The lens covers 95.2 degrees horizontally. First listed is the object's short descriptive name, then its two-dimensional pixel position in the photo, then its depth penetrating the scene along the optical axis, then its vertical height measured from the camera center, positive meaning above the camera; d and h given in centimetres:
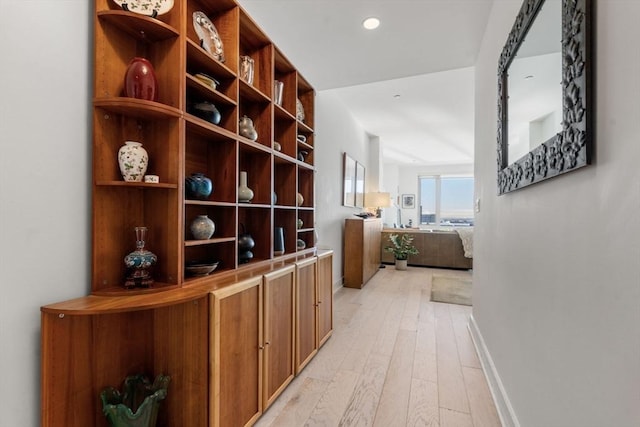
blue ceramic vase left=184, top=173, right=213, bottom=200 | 149 +14
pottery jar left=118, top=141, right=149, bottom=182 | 123 +22
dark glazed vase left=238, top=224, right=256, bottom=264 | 187 -23
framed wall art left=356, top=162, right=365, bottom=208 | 525 +55
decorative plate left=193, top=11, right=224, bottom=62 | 157 +98
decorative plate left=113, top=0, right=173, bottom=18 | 123 +89
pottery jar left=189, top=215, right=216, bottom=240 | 151 -8
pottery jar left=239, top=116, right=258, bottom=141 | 185 +54
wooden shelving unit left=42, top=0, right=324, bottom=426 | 113 -12
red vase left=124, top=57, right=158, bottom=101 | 122 +56
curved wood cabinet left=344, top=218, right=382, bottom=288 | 429 -58
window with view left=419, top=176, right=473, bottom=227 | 921 +44
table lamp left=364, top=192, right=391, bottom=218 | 568 +28
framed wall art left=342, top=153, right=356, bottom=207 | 446 +53
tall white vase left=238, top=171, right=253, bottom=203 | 184 +14
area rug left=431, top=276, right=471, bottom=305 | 374 -108
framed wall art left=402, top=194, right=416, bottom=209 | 971 +44
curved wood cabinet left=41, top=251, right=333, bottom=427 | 106 -59
